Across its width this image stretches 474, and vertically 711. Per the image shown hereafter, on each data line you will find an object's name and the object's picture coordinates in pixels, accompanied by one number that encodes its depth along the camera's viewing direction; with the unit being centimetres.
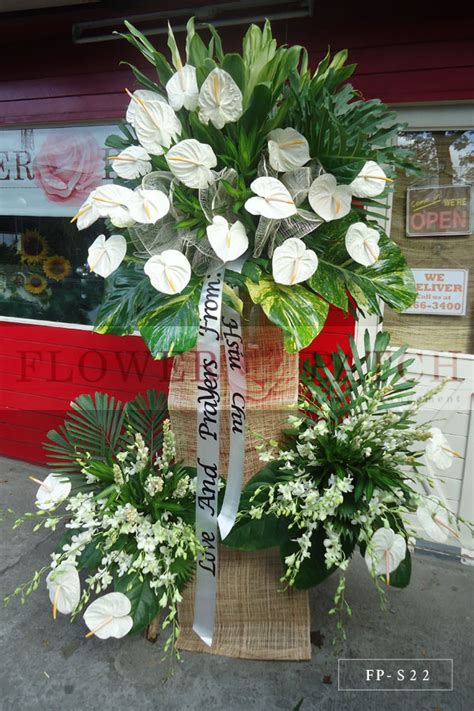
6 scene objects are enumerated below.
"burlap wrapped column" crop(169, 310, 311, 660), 186
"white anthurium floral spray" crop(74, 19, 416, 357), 147
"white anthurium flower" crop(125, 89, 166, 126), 150
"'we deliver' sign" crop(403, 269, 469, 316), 272
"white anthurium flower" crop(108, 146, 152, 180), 164
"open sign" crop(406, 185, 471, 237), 264
